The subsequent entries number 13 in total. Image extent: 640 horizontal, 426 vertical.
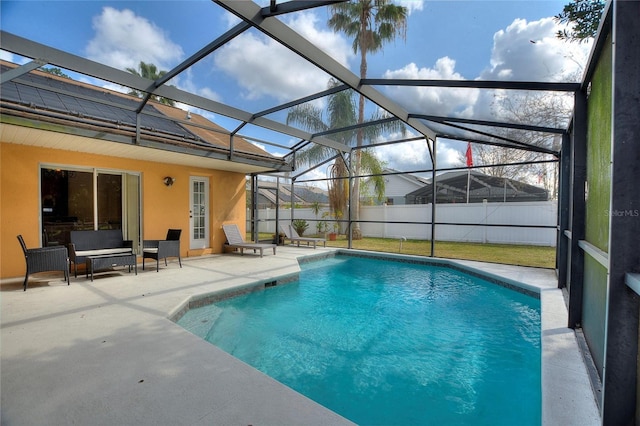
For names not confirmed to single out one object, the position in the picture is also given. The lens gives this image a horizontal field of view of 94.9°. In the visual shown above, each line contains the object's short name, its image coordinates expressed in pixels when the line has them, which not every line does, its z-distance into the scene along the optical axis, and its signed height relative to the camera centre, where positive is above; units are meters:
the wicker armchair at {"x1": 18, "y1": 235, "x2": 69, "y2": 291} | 4.77 -0.88
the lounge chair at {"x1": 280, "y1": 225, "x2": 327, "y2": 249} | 11.03 -1.09
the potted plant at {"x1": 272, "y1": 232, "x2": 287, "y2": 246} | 11.84 -1.25
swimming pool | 2.68 -1.74
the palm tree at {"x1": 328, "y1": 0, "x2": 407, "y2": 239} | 11.88 +7.89
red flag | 14.50 +2.71
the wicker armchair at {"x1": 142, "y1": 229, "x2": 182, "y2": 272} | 6.47 -0.94
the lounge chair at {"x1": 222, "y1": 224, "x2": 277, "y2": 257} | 8.87 -1.07
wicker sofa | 5.57 -0.79
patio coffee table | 5.46 -1.03
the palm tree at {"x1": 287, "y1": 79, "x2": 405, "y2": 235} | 13.23 +3.07
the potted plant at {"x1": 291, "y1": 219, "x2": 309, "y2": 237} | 13.83 -0.82
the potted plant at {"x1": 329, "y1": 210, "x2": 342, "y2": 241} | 14.24 -0.99
